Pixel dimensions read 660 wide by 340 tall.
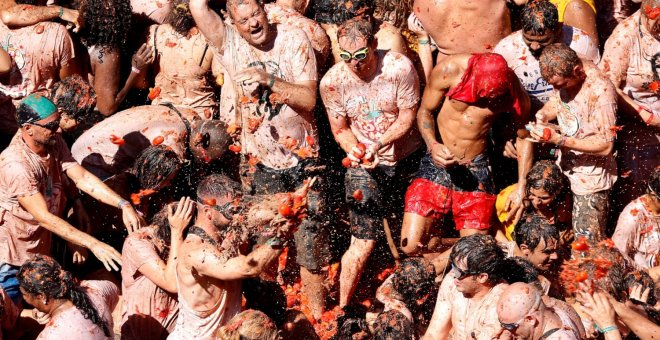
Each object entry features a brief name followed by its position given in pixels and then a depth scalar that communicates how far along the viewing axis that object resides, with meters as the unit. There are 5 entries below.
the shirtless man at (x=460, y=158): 22.06
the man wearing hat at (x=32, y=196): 21.00
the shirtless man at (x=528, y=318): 17.12
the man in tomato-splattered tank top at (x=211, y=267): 18.39
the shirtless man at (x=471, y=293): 18.03
